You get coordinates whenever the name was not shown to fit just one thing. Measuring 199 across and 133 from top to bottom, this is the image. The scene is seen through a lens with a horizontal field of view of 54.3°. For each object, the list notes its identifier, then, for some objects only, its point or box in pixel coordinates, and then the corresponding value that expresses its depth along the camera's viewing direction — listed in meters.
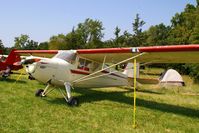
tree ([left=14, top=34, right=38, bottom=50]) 65.71
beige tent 13.38
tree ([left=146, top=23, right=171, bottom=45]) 56.12
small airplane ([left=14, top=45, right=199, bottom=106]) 6.41
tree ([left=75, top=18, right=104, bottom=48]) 55.99
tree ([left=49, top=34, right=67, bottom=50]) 49.51
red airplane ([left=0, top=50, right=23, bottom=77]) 11.22
